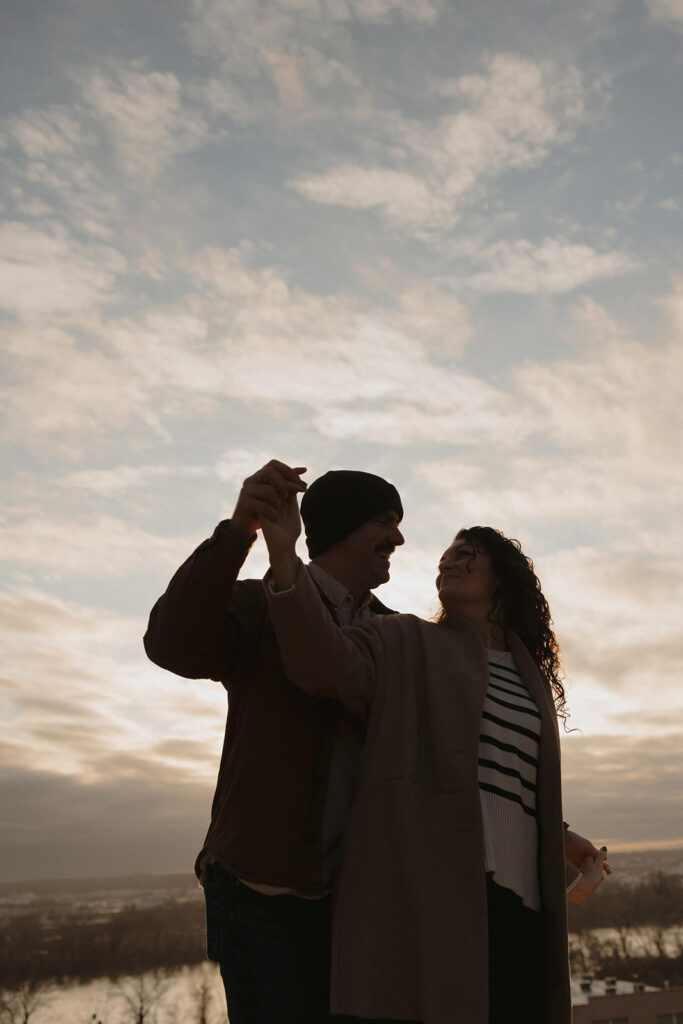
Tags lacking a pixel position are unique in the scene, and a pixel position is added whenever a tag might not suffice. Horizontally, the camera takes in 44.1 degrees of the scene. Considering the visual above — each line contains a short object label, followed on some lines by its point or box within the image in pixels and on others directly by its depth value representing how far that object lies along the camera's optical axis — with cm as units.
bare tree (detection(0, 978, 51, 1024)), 8281
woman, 209
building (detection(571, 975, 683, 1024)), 5291
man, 215
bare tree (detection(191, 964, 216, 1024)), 8606
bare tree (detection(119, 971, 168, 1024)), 8622
